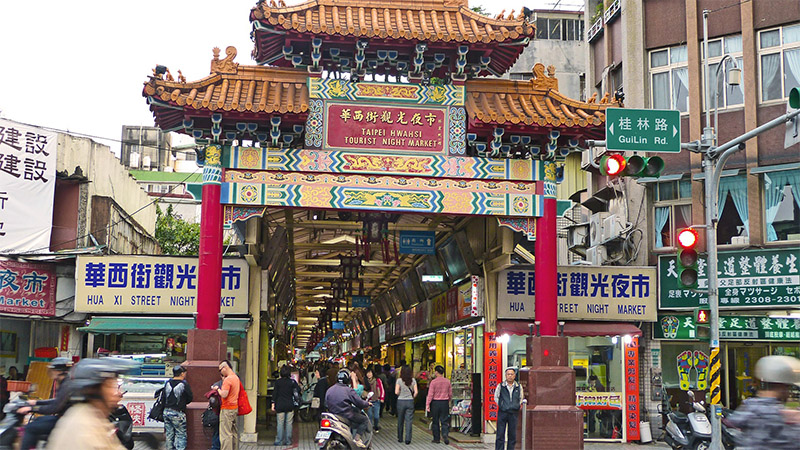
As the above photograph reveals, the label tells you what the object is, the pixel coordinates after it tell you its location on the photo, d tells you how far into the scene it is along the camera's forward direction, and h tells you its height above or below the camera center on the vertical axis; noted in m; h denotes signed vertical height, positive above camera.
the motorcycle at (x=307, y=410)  27.93 -1.77
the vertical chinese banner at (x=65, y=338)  26.78 +0.35
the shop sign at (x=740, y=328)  22.11 +0.73
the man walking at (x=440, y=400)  20.53 -1.03
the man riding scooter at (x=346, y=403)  14.93 -0.82
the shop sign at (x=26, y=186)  23.84 +4.35
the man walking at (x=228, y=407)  15.98 -0.97
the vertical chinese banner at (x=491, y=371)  20.83 -0.37
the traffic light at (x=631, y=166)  14.43 +3.05
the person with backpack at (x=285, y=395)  19.22 -0.90
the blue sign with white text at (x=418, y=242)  22.75 +2.79
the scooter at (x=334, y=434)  14.61 -1.31
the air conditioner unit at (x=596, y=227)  26.10 +3.74
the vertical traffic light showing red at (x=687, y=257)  14.76 +1.61
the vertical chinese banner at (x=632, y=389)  21.44 -0.77
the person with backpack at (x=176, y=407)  16.08 -0.99
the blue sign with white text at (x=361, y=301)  33.19 +1.91
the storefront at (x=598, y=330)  21.44 +0.59
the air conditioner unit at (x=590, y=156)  26.22 +5.99
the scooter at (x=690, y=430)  17.22 -1.39
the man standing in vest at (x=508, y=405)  17.14 -0.94
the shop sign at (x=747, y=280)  21.83 +1.89
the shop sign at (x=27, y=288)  21.88 +1.49
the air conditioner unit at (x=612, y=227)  24.33 +3.50
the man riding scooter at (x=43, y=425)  6.86 -0.61
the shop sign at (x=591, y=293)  21.50 +1.51
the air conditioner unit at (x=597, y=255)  25.64 +2.93
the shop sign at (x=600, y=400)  21.48 -1.03
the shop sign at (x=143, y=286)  20.84 +1.49
